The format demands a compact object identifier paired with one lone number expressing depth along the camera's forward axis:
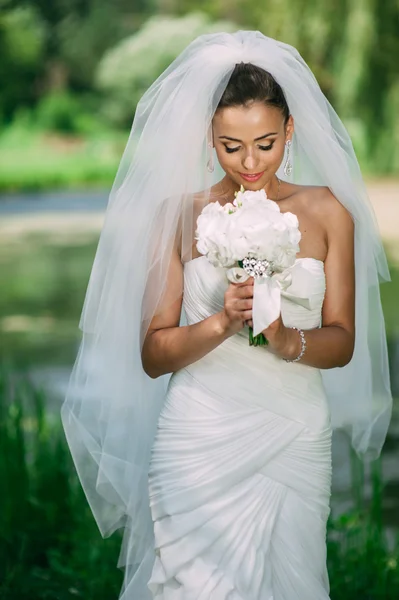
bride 2.98
